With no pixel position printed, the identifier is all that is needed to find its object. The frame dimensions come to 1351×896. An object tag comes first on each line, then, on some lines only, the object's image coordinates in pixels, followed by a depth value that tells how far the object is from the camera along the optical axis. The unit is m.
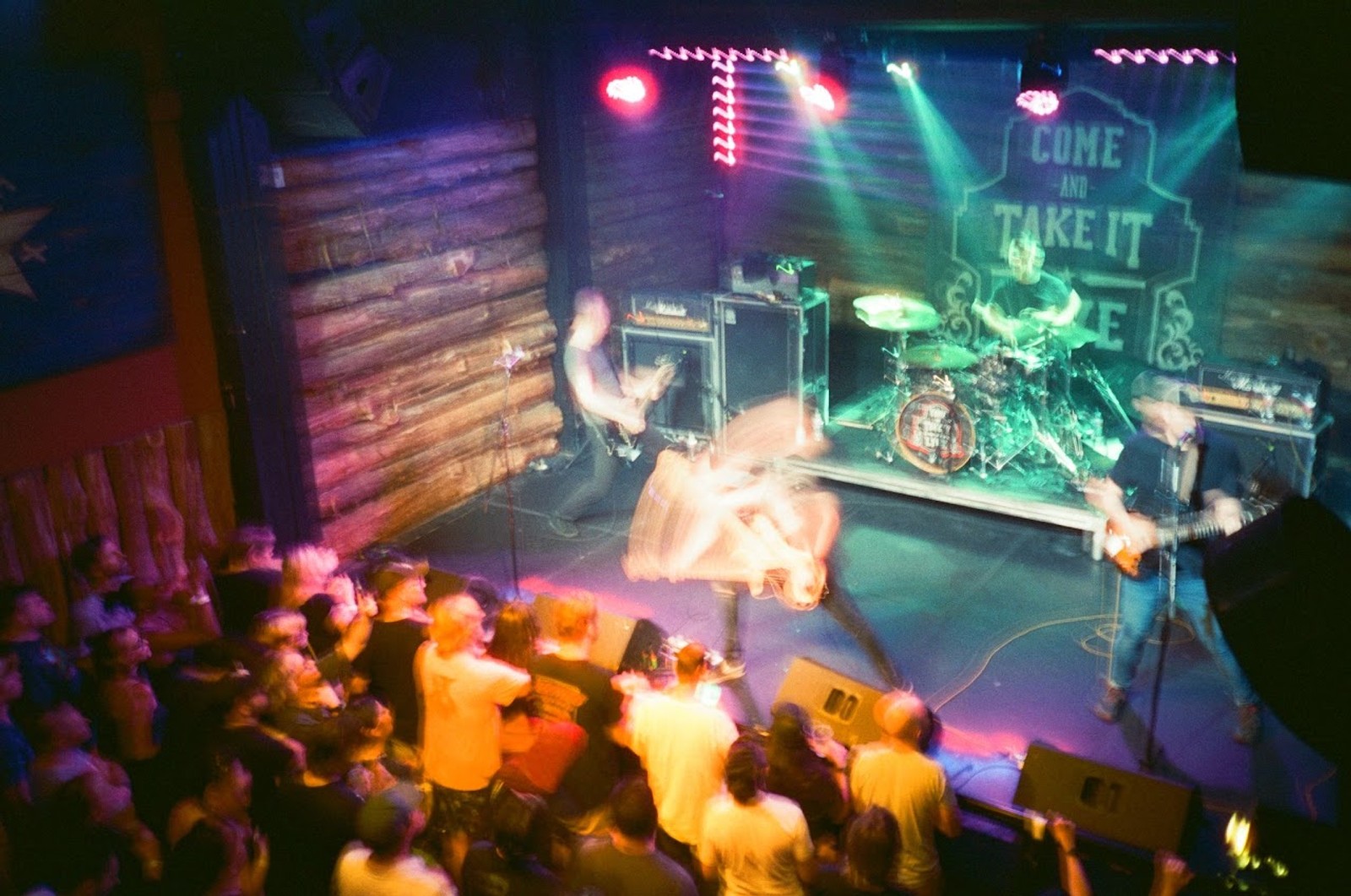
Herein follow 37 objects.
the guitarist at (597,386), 7.91
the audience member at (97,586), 5.95
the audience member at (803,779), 4.39
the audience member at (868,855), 3.72
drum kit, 8.72
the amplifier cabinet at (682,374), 9.71
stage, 5.82
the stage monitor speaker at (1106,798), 4.44
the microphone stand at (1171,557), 5.60
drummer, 9.21
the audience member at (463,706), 4.82
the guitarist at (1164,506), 5.64
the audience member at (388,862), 3.77
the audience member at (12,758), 4.46
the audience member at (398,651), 5.55
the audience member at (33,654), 5.24
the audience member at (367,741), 4.47
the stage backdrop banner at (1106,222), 9.23
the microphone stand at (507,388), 7.23
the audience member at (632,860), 3.73
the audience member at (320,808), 4.36
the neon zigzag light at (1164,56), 7.76
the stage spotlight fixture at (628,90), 9.83
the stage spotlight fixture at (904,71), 10.05
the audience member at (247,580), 6.08
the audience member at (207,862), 3.86
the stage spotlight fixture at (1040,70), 7.62
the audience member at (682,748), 4.46
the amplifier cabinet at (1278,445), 7.42
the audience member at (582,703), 4.89
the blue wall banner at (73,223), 6.20
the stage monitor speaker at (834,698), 5.24
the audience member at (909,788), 4.17
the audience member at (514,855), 3.79
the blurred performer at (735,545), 6.22
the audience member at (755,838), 3.92
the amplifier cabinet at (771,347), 9.46
